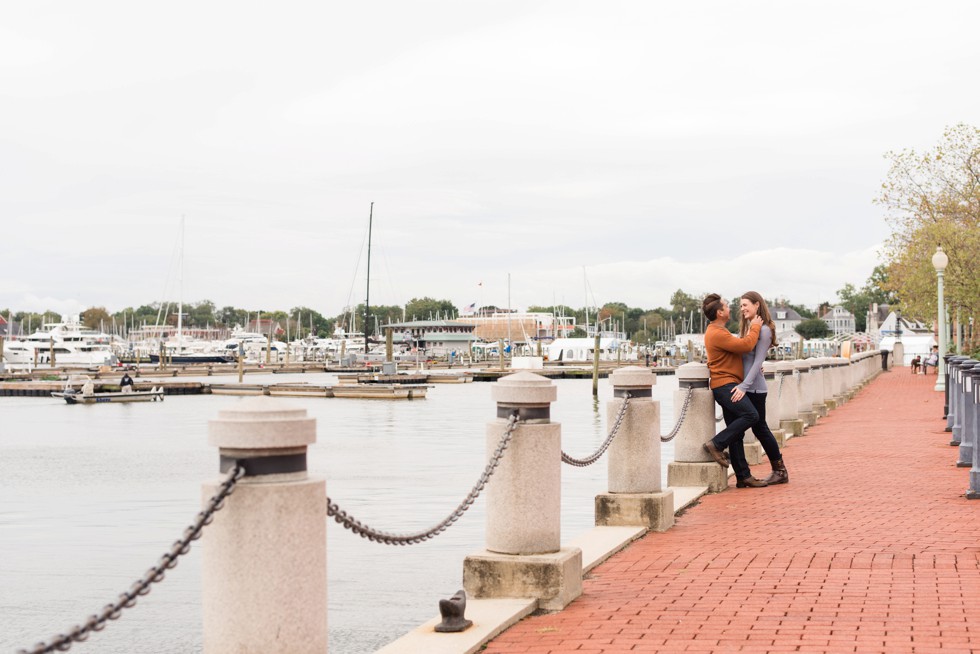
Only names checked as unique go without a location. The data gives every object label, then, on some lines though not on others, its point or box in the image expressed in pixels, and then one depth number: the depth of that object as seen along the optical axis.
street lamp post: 31.58
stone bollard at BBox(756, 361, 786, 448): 18.88
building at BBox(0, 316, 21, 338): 189.93
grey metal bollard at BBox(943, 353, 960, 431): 21.33
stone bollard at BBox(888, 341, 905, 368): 88.44
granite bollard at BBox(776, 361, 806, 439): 21.25
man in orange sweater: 12.93
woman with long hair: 13.09
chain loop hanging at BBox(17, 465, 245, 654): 3.78
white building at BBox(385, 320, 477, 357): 191.00
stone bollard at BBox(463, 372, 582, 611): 7.34
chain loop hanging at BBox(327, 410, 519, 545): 5.32
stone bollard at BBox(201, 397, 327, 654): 4.39
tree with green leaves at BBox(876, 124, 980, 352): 46.94
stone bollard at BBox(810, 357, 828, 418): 26.84
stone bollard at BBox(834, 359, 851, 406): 34.19
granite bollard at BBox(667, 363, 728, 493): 13.05
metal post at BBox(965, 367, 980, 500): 12.20
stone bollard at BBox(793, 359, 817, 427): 23.73
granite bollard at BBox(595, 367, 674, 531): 10.40
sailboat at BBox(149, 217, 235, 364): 148.74
